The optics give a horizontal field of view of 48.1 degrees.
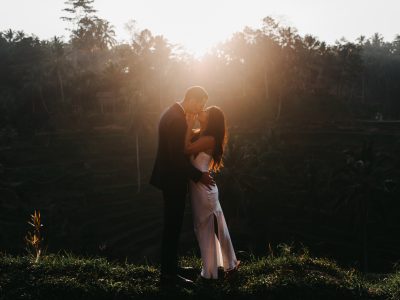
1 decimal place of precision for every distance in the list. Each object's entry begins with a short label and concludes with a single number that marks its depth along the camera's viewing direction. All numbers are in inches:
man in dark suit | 191.0
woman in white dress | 199.2
